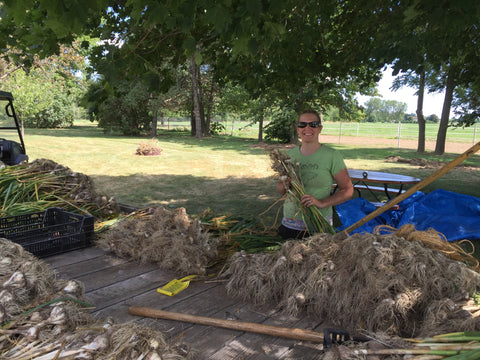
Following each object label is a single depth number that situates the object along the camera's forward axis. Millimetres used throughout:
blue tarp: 4766
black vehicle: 5871
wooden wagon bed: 1910
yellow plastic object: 2529
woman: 3143
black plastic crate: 3014
